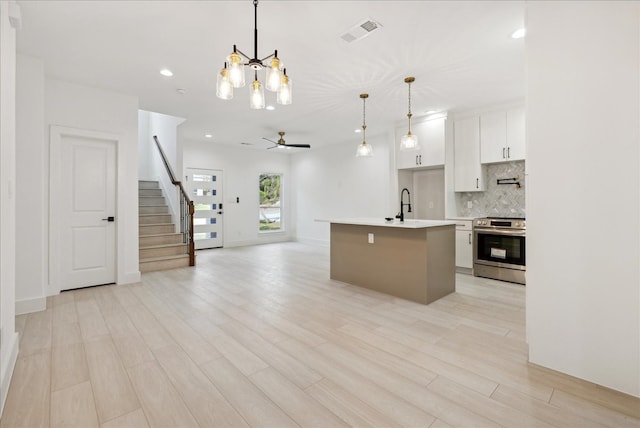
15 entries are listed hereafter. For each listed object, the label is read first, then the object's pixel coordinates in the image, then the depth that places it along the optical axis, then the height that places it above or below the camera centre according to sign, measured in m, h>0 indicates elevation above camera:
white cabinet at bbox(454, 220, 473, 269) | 5.04 -0.49
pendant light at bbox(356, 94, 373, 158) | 4.28 +0.93
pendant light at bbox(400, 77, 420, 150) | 3.86 +0.96
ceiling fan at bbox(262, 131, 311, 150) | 6.53 +1.61
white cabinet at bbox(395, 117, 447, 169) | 5.47 +1.31
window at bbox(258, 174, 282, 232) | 9.45 +0.41
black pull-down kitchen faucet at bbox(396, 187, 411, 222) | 5.94 +0.39
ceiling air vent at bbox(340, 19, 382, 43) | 2.72 +1.76
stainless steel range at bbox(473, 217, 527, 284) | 4.48 -0.52
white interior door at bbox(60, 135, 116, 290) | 4.14 +0.06
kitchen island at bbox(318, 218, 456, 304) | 3.60 -0.55
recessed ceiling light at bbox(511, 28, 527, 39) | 2.85 +1.77
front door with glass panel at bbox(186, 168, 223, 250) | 7.90 +0.31
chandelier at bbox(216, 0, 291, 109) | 2.16 +1.02
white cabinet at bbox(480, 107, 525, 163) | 4.70 +1.30
